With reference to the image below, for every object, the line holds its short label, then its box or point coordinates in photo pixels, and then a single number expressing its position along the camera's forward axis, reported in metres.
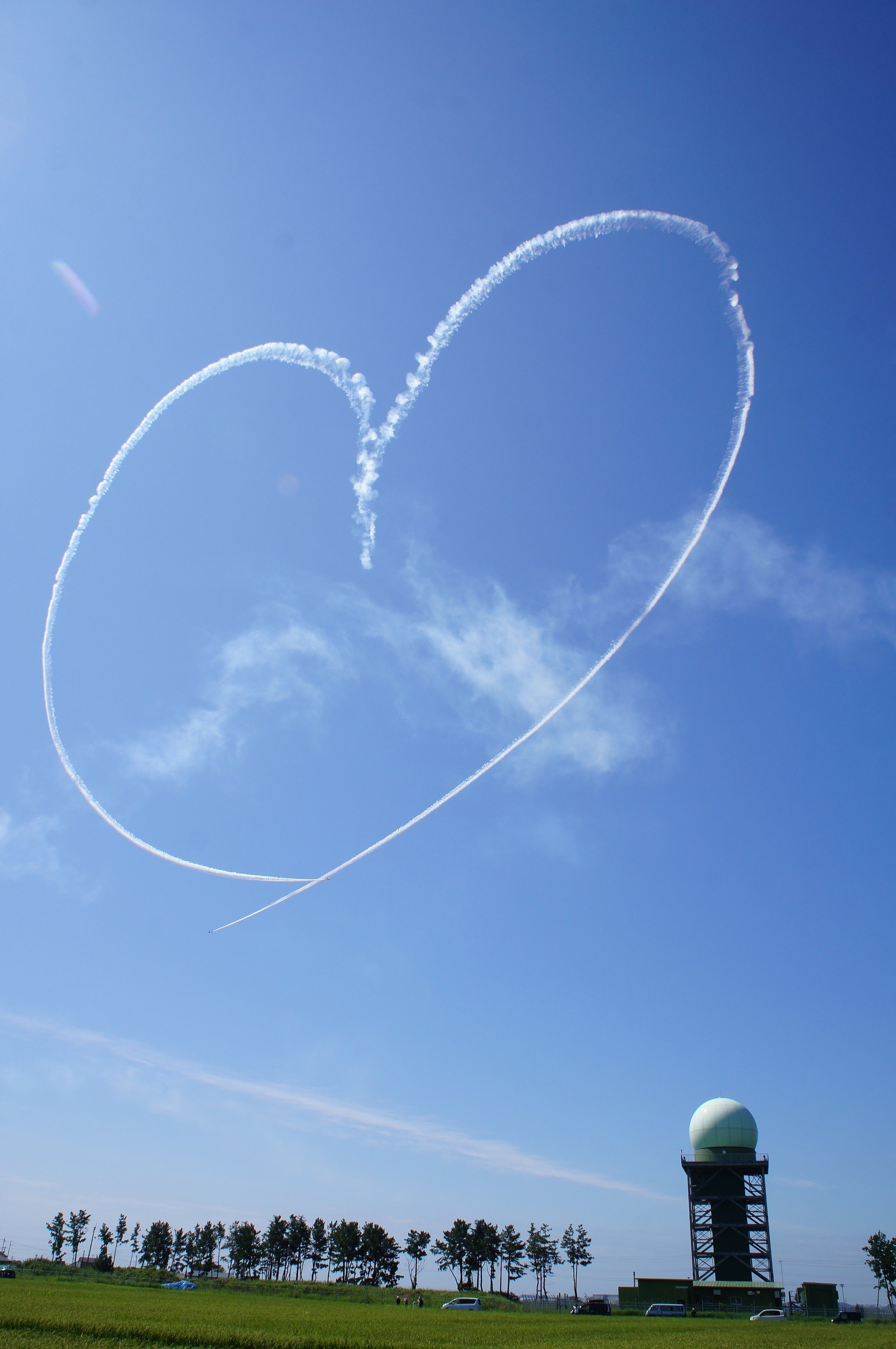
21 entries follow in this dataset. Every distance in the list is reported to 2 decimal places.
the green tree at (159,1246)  185.75
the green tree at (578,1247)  151.12
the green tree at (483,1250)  145.88
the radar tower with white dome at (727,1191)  92.06
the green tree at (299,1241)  165.12
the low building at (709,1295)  86.44
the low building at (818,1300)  86.31
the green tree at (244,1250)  165.00
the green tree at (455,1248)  145.88
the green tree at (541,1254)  152.00
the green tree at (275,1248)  164.38
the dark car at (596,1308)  89.50
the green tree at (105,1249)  140.88
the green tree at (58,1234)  180.00
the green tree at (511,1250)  147.38
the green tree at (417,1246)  154.25
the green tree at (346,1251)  150.12
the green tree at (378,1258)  150.88
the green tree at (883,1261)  106.31
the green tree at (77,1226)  178.43
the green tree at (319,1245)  164.70
